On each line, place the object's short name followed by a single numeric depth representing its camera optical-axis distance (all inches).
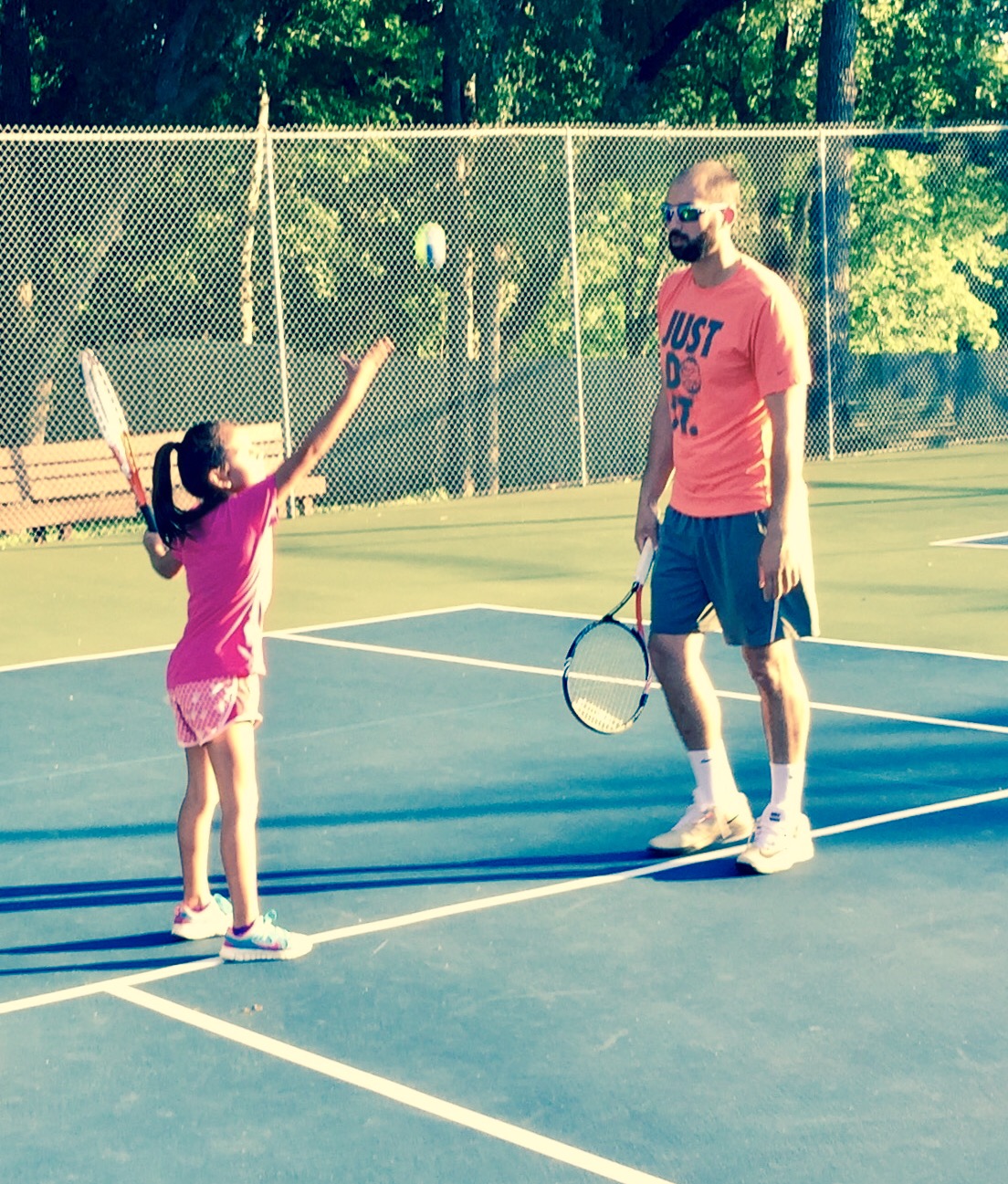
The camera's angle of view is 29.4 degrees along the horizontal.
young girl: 189.8
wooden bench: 609.9
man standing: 210.7
